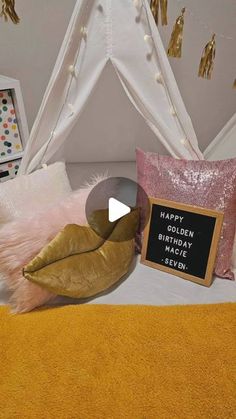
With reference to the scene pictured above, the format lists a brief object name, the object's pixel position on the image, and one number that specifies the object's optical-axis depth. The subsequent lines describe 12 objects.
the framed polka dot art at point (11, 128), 1.41
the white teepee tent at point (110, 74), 1.23
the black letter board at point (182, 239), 1.23
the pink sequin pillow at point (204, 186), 1.24
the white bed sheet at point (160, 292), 1.16
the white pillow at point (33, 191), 1.22
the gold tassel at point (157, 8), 1.22
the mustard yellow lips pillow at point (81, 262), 1.06
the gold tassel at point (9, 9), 1.13
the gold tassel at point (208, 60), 1.32
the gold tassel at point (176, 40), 1.25
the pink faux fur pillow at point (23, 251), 1.07
